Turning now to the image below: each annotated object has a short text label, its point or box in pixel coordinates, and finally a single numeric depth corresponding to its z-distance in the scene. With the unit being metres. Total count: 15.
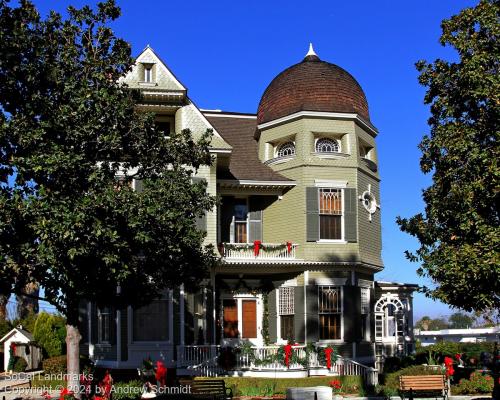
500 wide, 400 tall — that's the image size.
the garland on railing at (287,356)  24.83
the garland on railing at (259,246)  27.72
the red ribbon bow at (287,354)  24.73
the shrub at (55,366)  25.17
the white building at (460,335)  80.56
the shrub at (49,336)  36.12
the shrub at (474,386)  22.59
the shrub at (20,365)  31.67
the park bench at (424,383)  21.02
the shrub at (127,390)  18.19
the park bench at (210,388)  20.00
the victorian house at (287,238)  26.61
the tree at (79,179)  14.58
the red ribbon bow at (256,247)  27.88
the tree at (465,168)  16.19
